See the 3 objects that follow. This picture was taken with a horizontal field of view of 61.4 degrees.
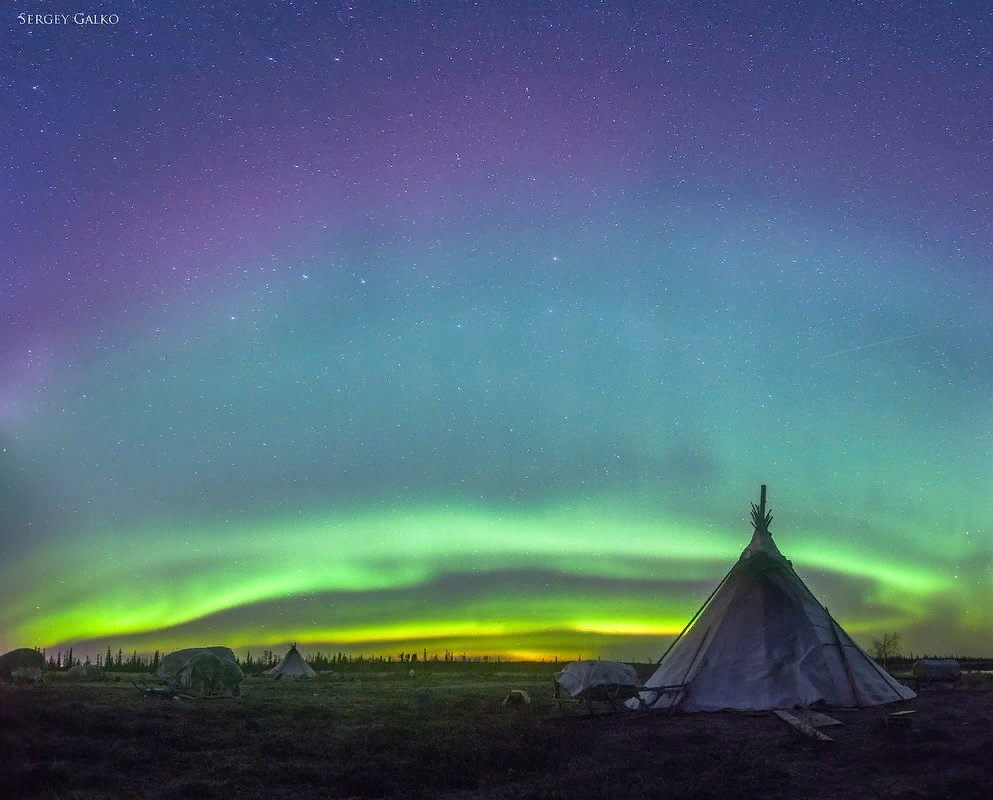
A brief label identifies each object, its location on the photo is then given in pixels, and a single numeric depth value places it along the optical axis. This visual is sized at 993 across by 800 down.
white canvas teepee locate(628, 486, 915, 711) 27.17
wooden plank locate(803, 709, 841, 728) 22.25
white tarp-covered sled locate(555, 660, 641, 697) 31.25
